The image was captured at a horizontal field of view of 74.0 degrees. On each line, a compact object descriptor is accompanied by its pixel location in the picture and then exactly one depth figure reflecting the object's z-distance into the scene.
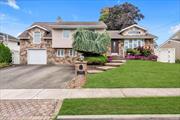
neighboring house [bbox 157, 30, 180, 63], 15.43
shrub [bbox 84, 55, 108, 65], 10.03
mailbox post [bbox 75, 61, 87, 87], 7.00
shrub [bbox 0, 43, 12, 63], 13.67
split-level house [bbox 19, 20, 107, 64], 15.43
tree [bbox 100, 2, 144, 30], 25.49
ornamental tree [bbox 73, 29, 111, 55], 10.12
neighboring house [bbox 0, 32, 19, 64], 15.75
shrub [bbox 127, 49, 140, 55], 14.55
